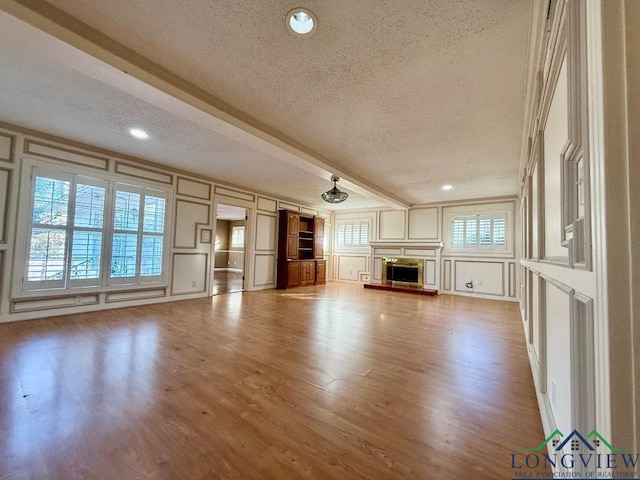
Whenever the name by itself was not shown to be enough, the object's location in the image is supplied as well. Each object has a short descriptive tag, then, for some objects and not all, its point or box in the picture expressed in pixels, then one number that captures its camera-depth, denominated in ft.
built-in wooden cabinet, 23.54
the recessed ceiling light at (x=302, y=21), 5.22
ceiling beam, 5.34
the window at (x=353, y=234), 28.78
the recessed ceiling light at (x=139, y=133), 11.16
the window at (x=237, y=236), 38.24
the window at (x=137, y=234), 14.38
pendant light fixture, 14.78
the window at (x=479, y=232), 20.81
